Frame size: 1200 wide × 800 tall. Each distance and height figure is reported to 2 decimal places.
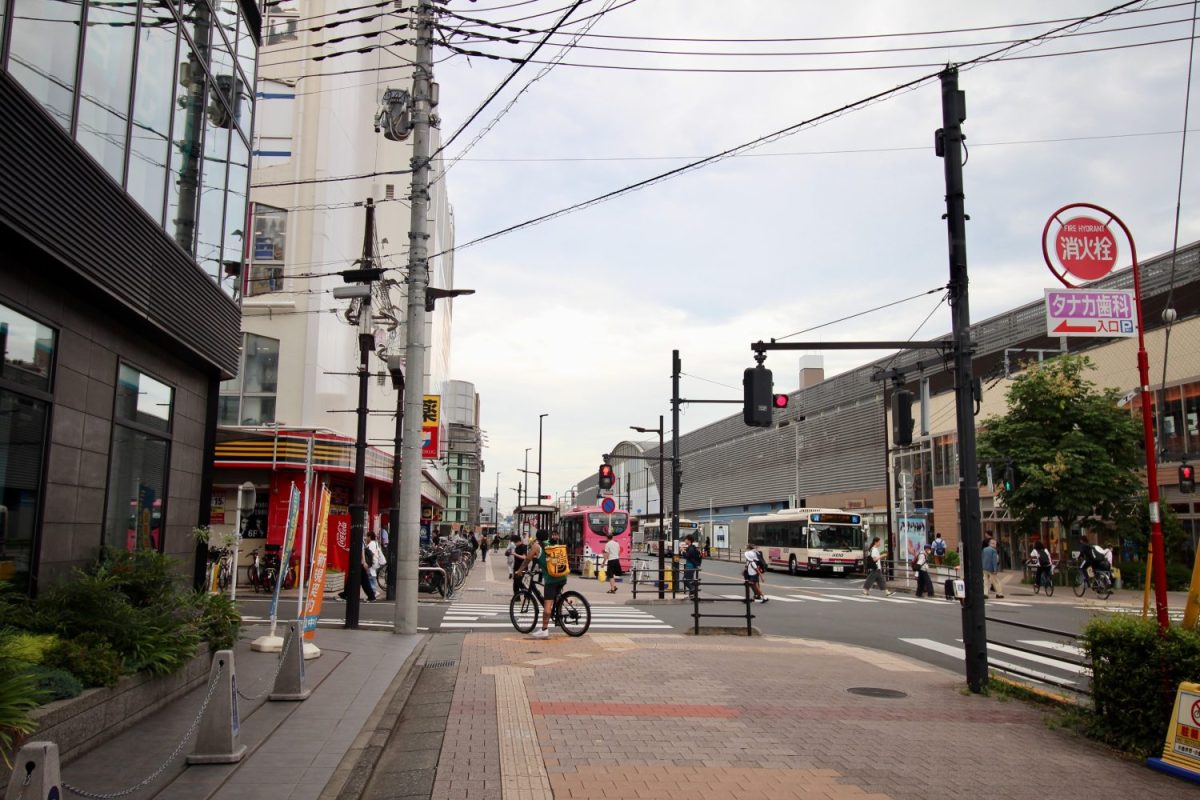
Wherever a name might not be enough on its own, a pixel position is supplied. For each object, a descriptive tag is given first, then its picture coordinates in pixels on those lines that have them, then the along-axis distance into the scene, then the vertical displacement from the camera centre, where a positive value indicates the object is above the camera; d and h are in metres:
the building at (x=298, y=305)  27.05 +6.80
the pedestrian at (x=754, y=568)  23.69 -1.32
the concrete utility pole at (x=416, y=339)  15.46 +3.25
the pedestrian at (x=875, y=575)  29.57 -1.77
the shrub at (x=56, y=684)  6.43 -1.30
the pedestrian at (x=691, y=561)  26.41 -1.28
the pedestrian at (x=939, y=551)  40.00 -1.28
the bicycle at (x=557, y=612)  15.82 -1.73
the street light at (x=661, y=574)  24.77 -1.64
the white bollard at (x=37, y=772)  3.63 -1.10
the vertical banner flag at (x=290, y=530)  11.56 -0.25
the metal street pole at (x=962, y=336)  11.03 +2.47
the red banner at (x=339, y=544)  28.70 -1.02
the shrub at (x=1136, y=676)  7.82 -1.38
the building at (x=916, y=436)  33.44 +5.45
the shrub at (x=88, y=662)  7.04 -1.24
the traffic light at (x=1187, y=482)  22.36 +1.16
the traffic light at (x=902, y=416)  12.31 +1.49
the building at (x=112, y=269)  7.83 +2.53
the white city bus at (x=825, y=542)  42.19 -0.99
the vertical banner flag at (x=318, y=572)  12.47 -0.84
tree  30.45 +2.77
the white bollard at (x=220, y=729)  6.71 -1.66
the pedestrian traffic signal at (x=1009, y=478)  24.89 +1.31
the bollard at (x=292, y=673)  9.18 -1.68
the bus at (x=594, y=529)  42.34 -0.55
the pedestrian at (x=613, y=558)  28.32 -1.33
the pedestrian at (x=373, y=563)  22.75 -1.33
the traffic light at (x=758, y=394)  13.64 +1.94
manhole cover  10.70 -2.08
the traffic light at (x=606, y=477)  27.96 +1.29
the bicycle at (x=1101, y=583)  26.83 -1.77
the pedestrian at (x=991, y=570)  26.82 -1.41
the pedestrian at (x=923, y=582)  28.91 -1.94
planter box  6.21 -1.64
